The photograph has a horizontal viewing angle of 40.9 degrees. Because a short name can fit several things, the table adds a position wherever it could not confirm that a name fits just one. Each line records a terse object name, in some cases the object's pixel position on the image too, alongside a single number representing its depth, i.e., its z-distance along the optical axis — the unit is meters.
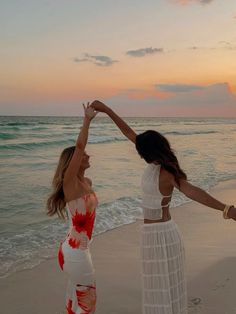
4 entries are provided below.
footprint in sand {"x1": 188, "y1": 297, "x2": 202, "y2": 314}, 3.31
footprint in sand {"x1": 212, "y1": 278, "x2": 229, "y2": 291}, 3.75
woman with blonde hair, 2.37
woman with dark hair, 2.27
